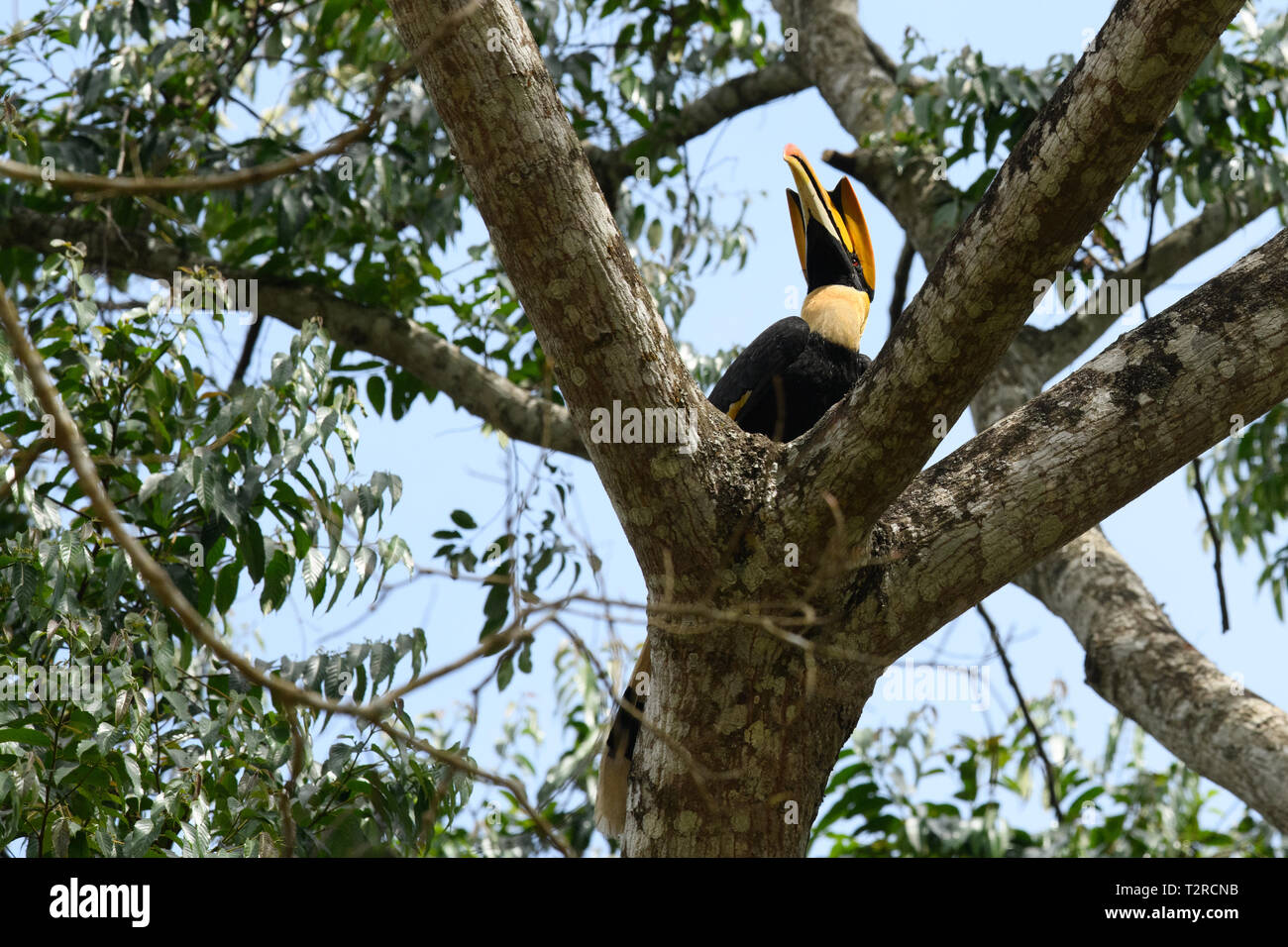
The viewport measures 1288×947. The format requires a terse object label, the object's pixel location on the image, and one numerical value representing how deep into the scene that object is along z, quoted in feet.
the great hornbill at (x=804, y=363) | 23.99
